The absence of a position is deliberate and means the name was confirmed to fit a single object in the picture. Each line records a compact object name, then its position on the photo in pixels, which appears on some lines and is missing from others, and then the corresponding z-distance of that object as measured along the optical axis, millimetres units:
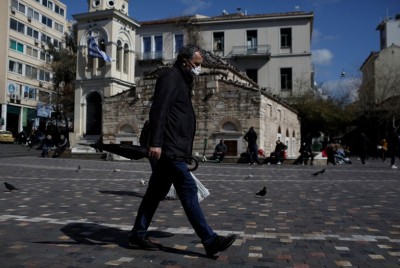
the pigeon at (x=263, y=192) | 8719
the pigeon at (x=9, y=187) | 9000
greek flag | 32062
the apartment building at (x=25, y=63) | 55031
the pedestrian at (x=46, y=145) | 27422
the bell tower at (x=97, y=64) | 33000
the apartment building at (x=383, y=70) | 45219
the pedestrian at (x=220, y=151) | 24547
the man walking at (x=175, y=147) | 4137
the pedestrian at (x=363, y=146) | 24406
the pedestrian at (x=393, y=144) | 19688
